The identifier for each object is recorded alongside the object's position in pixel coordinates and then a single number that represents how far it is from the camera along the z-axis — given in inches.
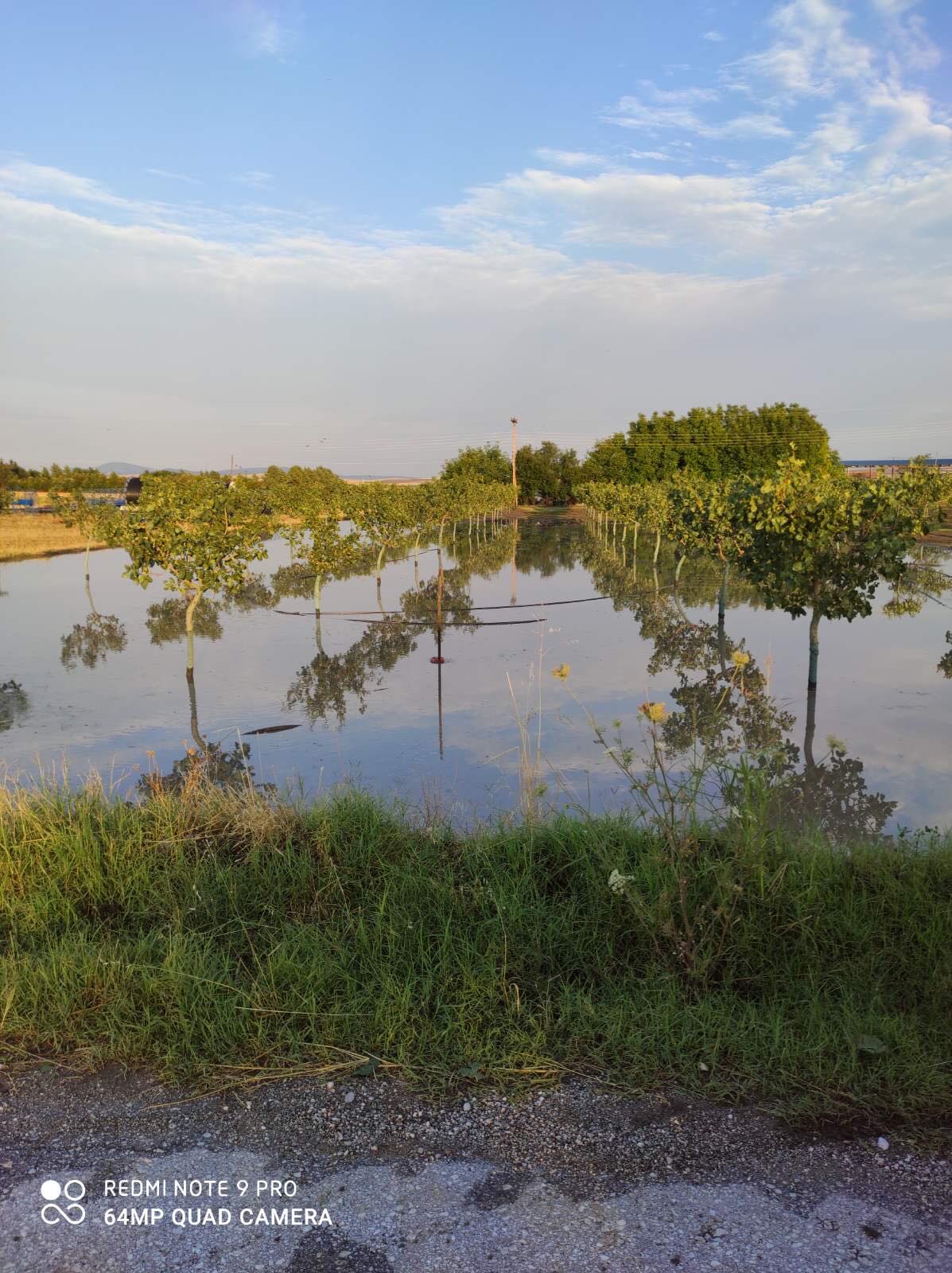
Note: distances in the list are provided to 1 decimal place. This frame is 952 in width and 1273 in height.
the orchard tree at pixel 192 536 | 496.7
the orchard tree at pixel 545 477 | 2984.7
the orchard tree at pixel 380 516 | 893.8
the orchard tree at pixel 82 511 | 867.4
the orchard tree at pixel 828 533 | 403.9
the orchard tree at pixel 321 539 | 710.5
